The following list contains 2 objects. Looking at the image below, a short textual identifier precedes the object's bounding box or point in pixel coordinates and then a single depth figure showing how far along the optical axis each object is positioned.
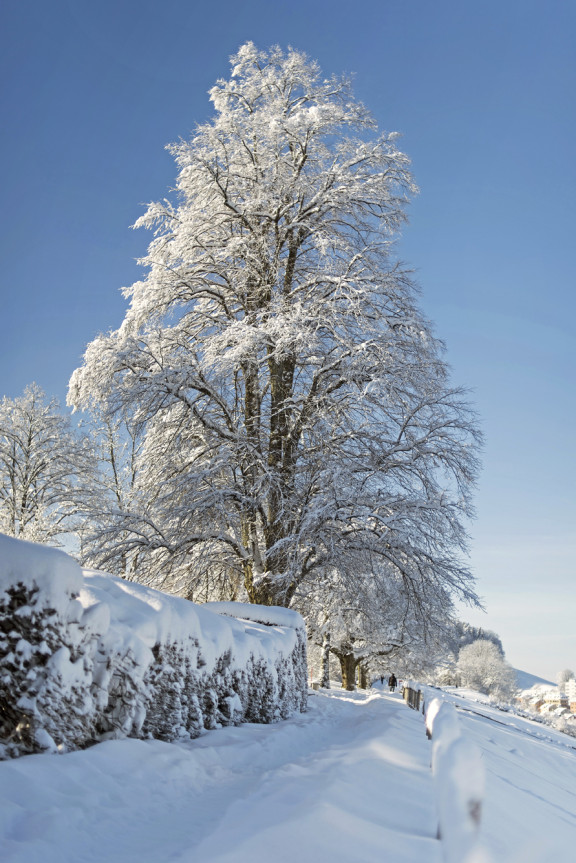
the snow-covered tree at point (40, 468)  18.95
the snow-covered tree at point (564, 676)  185.57
